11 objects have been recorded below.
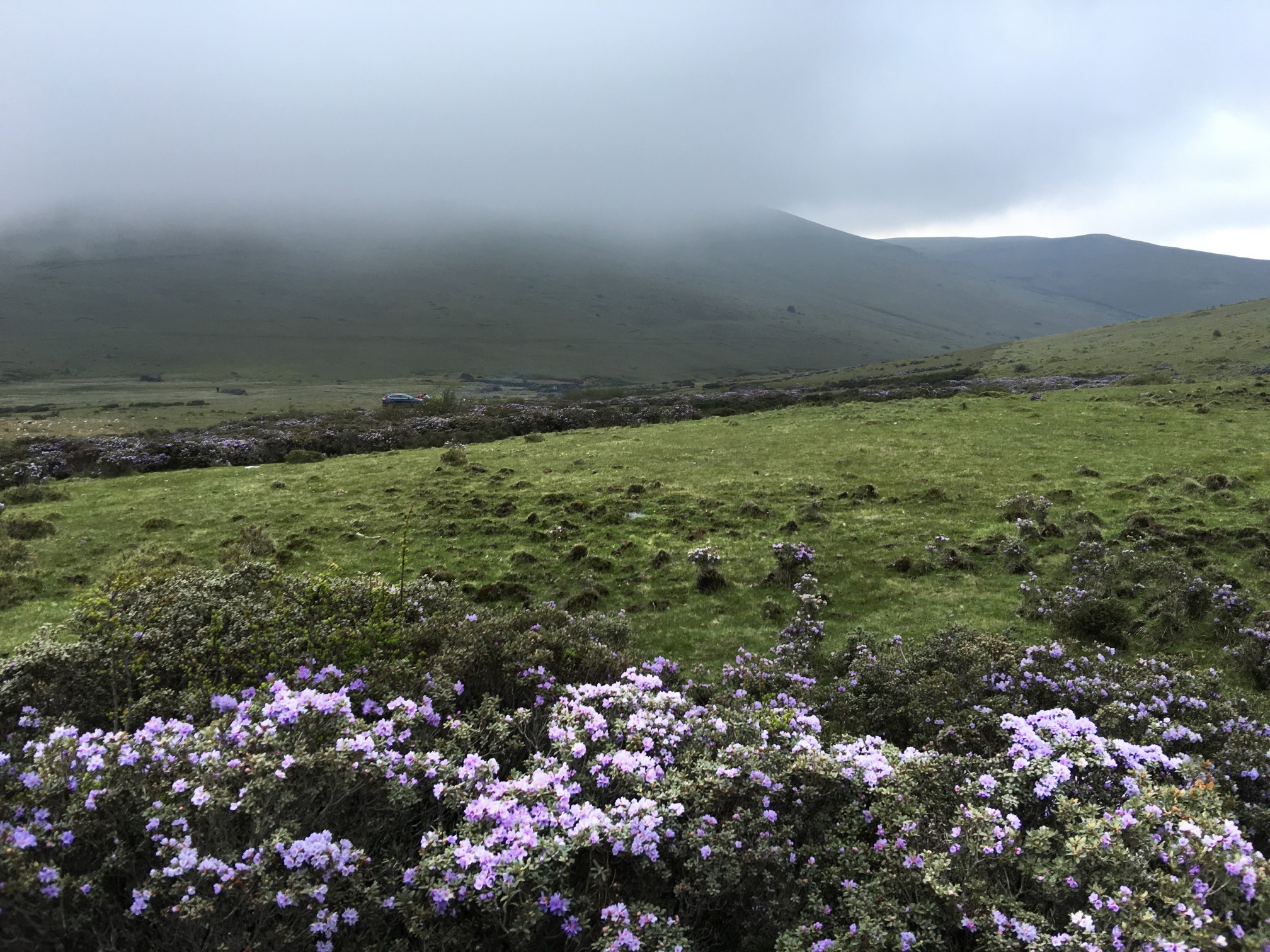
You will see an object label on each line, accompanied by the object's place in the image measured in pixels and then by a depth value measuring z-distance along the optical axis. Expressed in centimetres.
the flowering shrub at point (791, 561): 1334
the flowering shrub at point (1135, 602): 981
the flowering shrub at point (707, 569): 1333
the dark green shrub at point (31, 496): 2103
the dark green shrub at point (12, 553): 1439
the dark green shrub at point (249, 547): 1404
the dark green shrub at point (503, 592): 1308
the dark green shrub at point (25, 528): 1666
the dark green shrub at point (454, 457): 2616
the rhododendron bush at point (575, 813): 356
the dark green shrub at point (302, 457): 3083
